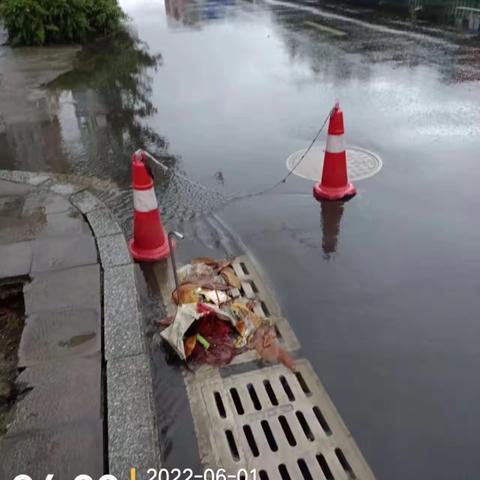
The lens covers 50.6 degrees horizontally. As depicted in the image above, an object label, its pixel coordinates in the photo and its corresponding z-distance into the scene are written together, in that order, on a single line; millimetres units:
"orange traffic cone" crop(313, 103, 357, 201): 4930
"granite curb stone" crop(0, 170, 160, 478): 2518
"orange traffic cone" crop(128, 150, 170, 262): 4094
